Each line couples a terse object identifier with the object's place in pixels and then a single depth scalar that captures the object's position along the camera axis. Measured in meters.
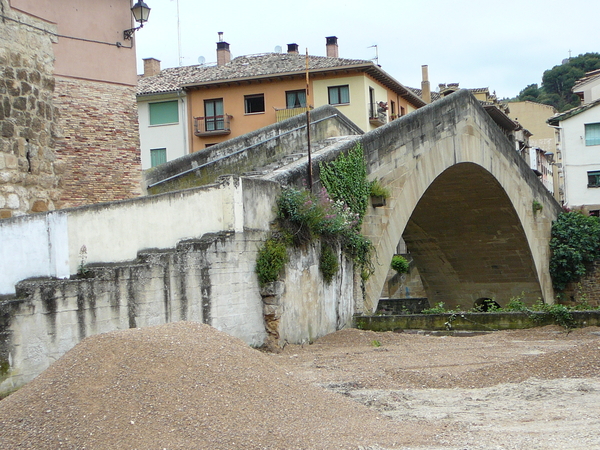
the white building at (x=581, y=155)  34.84
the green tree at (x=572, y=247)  24.64
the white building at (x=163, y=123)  33.81
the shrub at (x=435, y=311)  12.41
